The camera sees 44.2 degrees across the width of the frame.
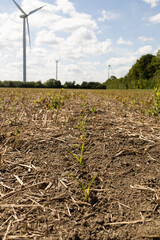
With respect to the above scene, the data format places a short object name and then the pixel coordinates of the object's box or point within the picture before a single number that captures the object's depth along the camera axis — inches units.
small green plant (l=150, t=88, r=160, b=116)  180.5
